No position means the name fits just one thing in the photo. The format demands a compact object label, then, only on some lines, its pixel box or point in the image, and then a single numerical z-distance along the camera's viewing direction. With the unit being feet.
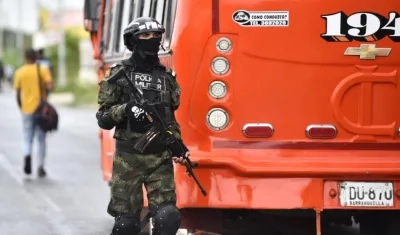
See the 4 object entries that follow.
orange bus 52.16
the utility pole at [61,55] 364.99
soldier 47.24
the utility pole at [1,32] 636.48
